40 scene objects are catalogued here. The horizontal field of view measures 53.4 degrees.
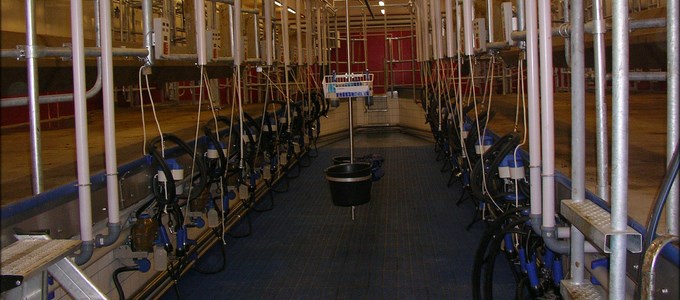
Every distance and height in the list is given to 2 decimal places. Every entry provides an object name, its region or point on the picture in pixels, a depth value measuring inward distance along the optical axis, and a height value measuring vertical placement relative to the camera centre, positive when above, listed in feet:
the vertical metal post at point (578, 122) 6.32 -0.12
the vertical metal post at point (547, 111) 6.83 +0.00
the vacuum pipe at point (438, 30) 18.34 +2.31
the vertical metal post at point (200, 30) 11.39 +1.56
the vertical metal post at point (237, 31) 13.91 +1.89
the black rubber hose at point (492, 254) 8.70 -1.89
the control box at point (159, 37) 10.95 +1.42
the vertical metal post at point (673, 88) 4.58 +0.12
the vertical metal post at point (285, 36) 19.76 +2.49
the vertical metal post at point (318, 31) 28.30 +3.68
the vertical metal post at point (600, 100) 5.54 +0.08
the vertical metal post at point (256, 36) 19.15 +2.46
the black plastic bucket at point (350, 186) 15.21 -1.54
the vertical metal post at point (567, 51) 7.12 +0.63
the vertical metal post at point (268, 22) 18.35 +2.67
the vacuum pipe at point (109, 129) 7.94 -0.04
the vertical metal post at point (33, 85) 6.81 +0.44
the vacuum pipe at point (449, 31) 15.02 +1.85
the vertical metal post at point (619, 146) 4.57 -0.26
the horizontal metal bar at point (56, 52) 7.01 +0.85
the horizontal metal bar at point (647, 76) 6.76 +0.32
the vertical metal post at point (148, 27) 10.90 +1.59
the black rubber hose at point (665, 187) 3.95 -0.47
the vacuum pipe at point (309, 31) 26.41 +3.48
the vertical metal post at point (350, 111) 15.68 +0.15
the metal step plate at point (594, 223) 4.75 -0.88
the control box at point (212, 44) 13.62 +1.64
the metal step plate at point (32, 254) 5.39 -1.10
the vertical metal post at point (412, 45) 34.51 +3.71
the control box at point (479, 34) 13.50 +1.61
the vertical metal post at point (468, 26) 12.17 +1.61
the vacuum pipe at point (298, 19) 22.62 +3.37
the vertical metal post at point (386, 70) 41.37 +2.88
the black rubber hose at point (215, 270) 13.93 -3.07
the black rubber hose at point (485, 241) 9.14 -1.76
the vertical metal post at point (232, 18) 14.99 +2.32
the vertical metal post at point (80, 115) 6.96 +0.13
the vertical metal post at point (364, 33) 36.29 +4.59
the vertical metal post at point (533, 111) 7.22 +0.00
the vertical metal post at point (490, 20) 12.52 +1.78
